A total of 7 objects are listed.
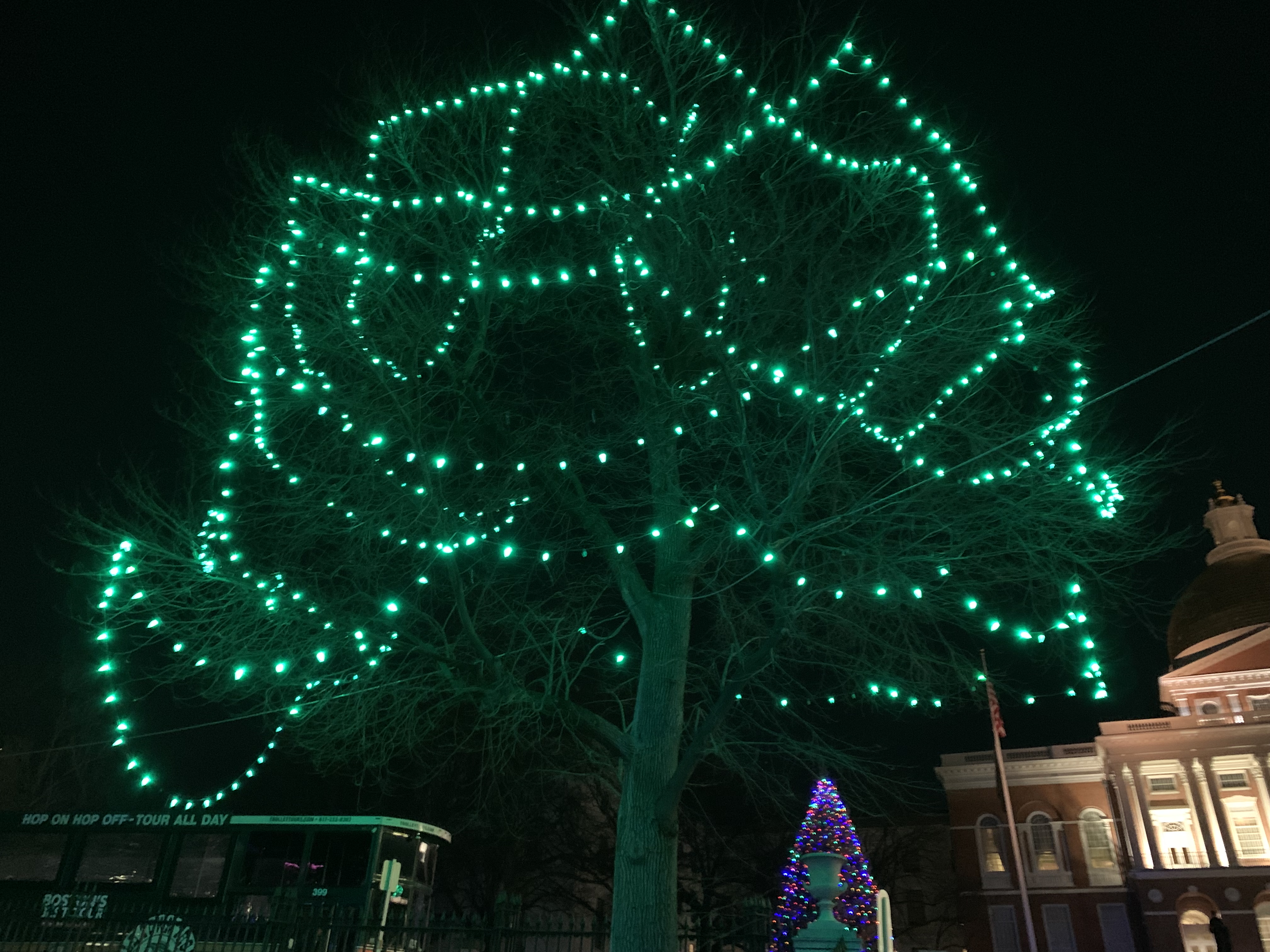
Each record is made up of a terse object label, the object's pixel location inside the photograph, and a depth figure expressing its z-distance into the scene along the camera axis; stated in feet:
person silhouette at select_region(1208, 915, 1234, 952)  89.86
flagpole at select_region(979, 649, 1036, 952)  79.15
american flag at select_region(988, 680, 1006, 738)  79.00
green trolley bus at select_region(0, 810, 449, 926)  49.29
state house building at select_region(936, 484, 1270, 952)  108.68
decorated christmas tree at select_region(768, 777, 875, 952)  72.90
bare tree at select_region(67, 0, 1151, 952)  32.83
